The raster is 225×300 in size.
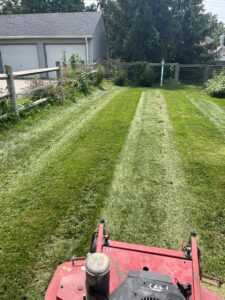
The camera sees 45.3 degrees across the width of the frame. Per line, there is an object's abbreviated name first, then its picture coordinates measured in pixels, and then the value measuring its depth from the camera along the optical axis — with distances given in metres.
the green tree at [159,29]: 17.34
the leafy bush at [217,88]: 10.37
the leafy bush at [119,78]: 14.20
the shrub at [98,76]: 11.85
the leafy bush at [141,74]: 14.53
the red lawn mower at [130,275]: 0.93
